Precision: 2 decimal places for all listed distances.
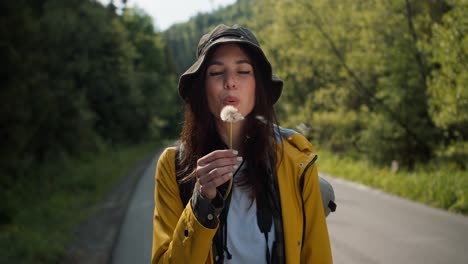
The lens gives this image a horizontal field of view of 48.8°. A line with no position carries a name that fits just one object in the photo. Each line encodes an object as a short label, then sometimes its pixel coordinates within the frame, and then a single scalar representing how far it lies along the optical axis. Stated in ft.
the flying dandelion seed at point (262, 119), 7.41
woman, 6.97
